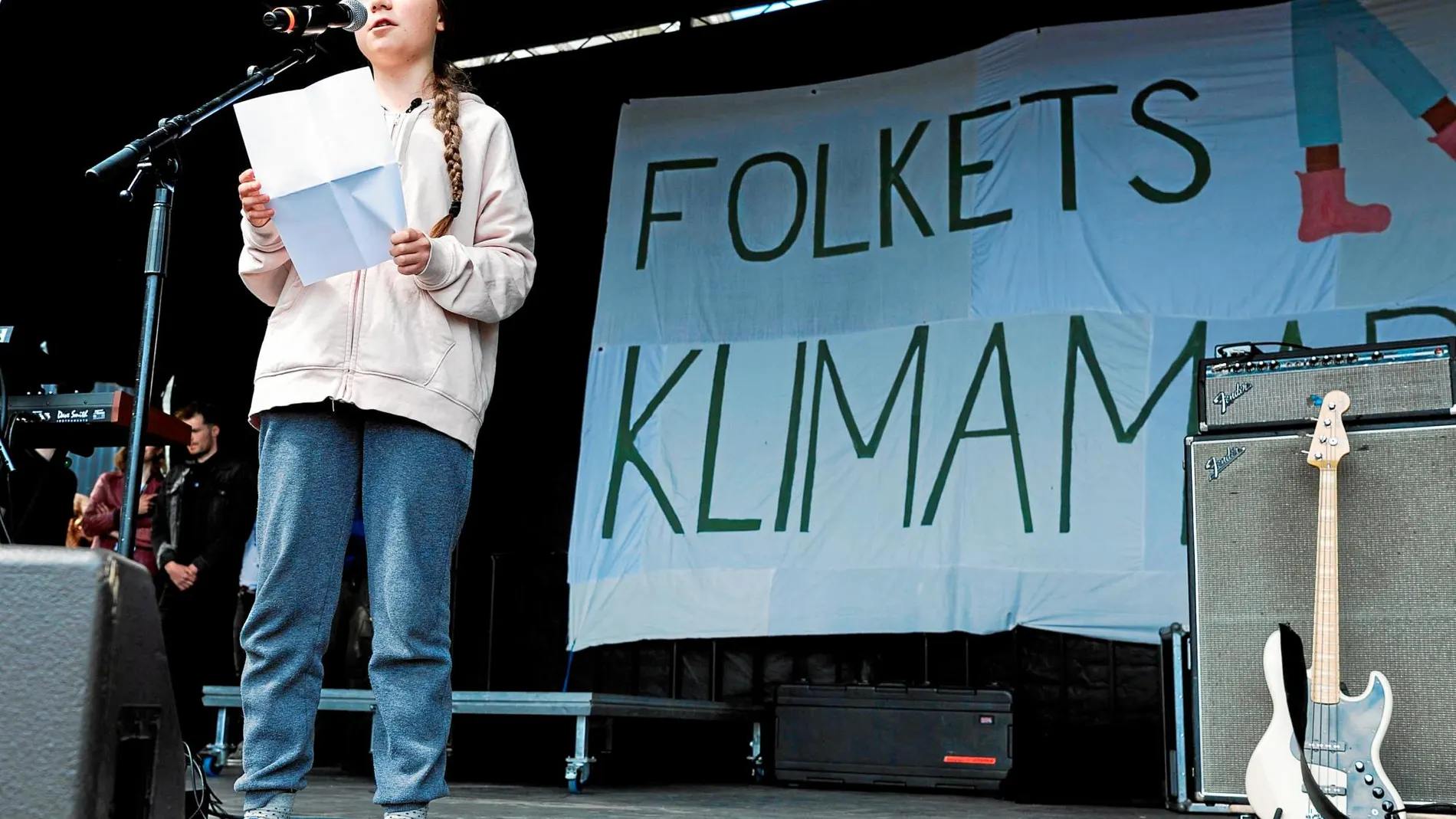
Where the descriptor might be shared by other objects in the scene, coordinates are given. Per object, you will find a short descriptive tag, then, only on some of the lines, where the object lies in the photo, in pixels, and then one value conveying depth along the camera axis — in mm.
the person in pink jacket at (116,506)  4699
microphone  1728
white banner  3945
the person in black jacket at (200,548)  4355
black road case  3871
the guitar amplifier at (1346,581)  2355
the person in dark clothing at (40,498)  3014
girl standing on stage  1507
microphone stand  1856
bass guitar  2250
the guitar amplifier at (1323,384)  2459
